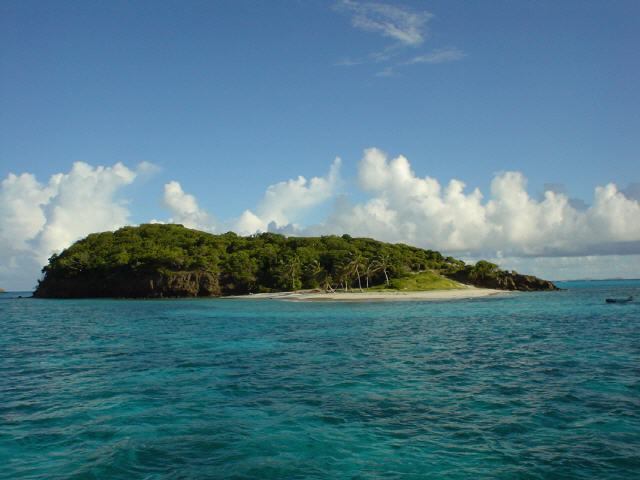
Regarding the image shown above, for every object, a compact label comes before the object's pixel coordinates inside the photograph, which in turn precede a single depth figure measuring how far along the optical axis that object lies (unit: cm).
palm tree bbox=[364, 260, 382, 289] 13325
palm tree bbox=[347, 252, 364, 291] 13061
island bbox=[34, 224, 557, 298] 13638
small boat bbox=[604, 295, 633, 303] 8162
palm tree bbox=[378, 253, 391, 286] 13188
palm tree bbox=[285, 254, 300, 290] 13750
